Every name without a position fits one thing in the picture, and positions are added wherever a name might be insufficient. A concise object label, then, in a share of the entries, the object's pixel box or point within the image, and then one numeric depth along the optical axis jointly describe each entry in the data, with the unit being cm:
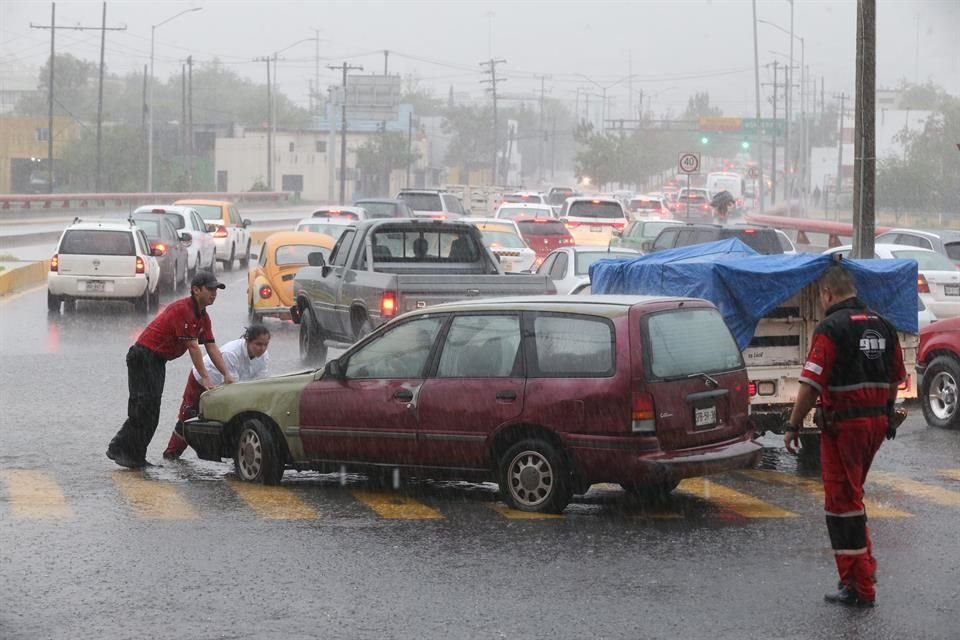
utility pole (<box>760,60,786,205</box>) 9841
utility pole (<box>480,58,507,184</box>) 13655
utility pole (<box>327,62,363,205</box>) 9662
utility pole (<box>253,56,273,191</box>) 10625
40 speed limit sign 5022
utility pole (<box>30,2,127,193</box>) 8659
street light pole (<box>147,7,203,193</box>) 8506
